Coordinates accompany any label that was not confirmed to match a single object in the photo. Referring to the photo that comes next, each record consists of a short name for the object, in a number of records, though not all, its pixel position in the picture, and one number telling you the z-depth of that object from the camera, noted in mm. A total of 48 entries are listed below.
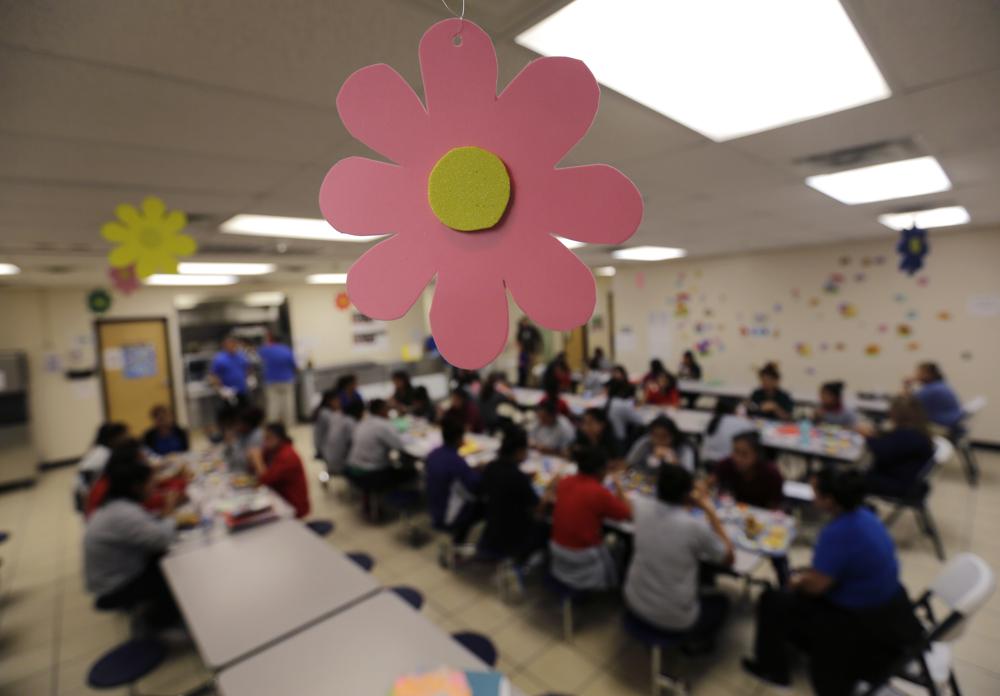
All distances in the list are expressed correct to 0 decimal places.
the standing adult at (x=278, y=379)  7883
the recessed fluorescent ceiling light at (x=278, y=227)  3430
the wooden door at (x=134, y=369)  7555
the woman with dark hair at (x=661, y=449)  3523
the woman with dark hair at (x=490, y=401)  5652
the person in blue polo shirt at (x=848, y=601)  2148
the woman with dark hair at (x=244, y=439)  4184
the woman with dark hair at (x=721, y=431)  4043
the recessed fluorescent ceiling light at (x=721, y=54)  1205
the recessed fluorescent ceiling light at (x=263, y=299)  8648
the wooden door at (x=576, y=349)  12665
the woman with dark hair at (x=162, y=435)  4820
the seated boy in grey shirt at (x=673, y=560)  2295
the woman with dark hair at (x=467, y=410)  5198
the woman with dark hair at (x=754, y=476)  3174
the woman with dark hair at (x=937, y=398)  4836
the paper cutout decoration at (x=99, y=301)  6824
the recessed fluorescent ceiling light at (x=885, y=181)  2760
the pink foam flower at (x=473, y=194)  640
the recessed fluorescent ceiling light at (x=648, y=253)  6718
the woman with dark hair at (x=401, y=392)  6305
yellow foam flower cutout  1662
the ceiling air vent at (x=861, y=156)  2250
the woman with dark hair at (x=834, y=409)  4570
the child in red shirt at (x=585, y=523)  2746
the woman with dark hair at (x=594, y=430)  4062
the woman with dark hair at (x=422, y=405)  5895
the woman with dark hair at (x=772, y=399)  5031
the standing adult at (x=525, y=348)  8898
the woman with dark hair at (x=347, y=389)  5605
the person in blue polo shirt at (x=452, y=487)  3582
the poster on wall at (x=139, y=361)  7727
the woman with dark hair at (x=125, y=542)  2613
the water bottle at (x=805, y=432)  4172
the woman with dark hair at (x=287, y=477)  3674
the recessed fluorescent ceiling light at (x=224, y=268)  5734
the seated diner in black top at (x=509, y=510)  3096
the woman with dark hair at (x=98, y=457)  3772
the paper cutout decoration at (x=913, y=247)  4543
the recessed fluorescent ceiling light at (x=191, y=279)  7016
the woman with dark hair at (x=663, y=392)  5691
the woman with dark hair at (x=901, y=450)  3652
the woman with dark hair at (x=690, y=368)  7435
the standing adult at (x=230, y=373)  7238
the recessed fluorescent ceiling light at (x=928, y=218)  4340
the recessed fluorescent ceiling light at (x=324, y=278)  7719
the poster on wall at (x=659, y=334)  8828
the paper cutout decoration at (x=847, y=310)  6660
